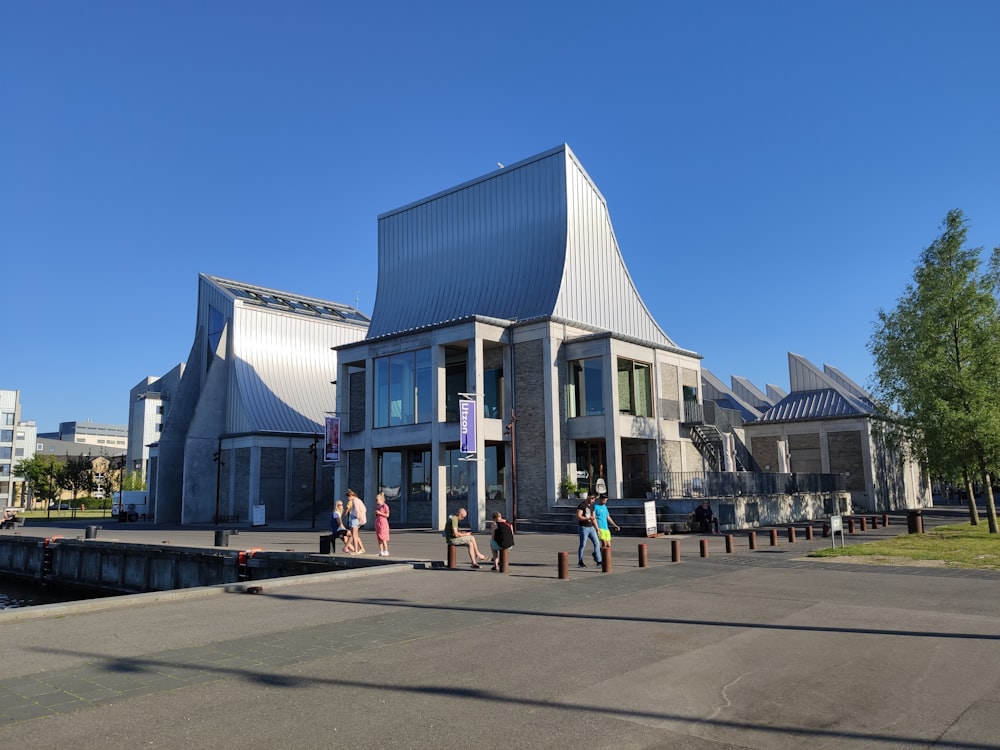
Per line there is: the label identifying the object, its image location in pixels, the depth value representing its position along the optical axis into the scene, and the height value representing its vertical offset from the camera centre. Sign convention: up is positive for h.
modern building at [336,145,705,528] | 33.84 +5.60
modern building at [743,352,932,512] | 48.34 +2.25
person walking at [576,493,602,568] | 17.61 -1.10
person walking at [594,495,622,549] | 17.55 -1.01
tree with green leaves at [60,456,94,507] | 83.88 +1.98
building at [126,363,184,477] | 119.45 +11.63
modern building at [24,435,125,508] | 98.74 +7.55
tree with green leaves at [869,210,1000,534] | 25.91 +4.02
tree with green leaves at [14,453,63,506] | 84.75 +2.22
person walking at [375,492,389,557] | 19.73 -1.13
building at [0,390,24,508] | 110.34 +9.94
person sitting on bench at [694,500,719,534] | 28.31 -1.63
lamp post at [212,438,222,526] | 48.09 +1.41
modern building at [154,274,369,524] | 48.94 +4.77
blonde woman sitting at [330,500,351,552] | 20.91 -1.23
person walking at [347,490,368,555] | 20.56 -0.92
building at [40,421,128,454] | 195.62 +14.26
